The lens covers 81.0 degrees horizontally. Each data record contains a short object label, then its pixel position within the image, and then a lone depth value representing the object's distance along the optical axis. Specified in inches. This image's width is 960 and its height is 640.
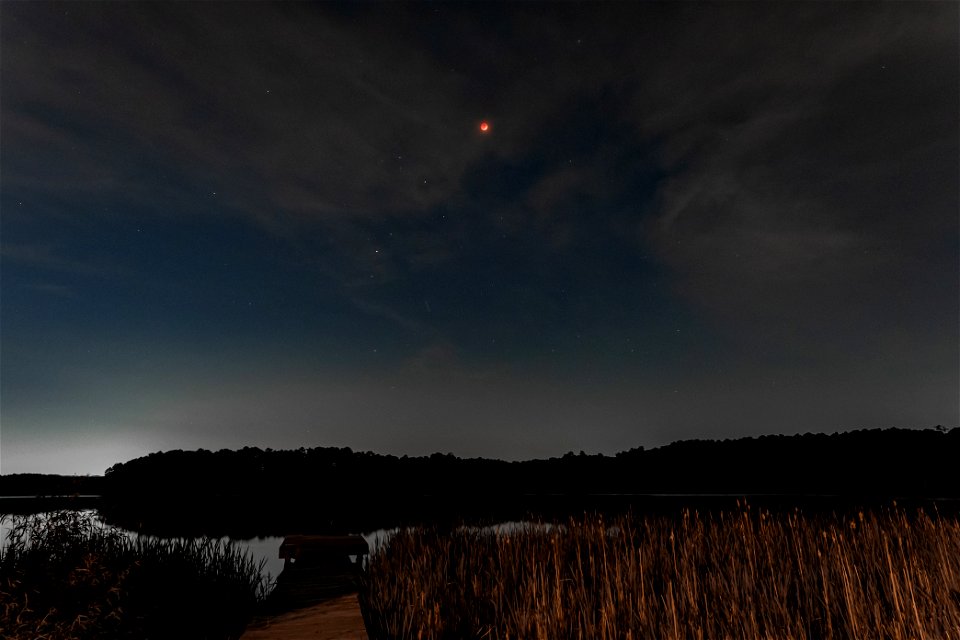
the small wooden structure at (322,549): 421.1
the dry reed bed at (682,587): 232.5
